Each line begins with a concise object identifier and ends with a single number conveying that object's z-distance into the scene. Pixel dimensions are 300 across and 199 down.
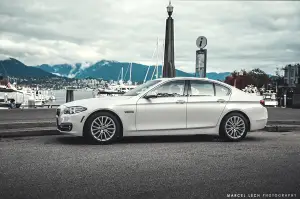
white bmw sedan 8.15
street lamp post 17.75
